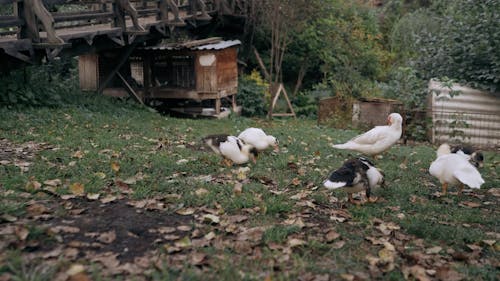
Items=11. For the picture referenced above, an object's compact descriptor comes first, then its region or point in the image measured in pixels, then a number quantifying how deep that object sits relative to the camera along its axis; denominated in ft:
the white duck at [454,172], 18.89
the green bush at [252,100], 66.85
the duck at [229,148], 23.91
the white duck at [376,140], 27.25
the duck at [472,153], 24.36
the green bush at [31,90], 38.78
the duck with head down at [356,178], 17.69
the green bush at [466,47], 47.57
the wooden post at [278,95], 66.01
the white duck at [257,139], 26.20
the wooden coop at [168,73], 55.42
